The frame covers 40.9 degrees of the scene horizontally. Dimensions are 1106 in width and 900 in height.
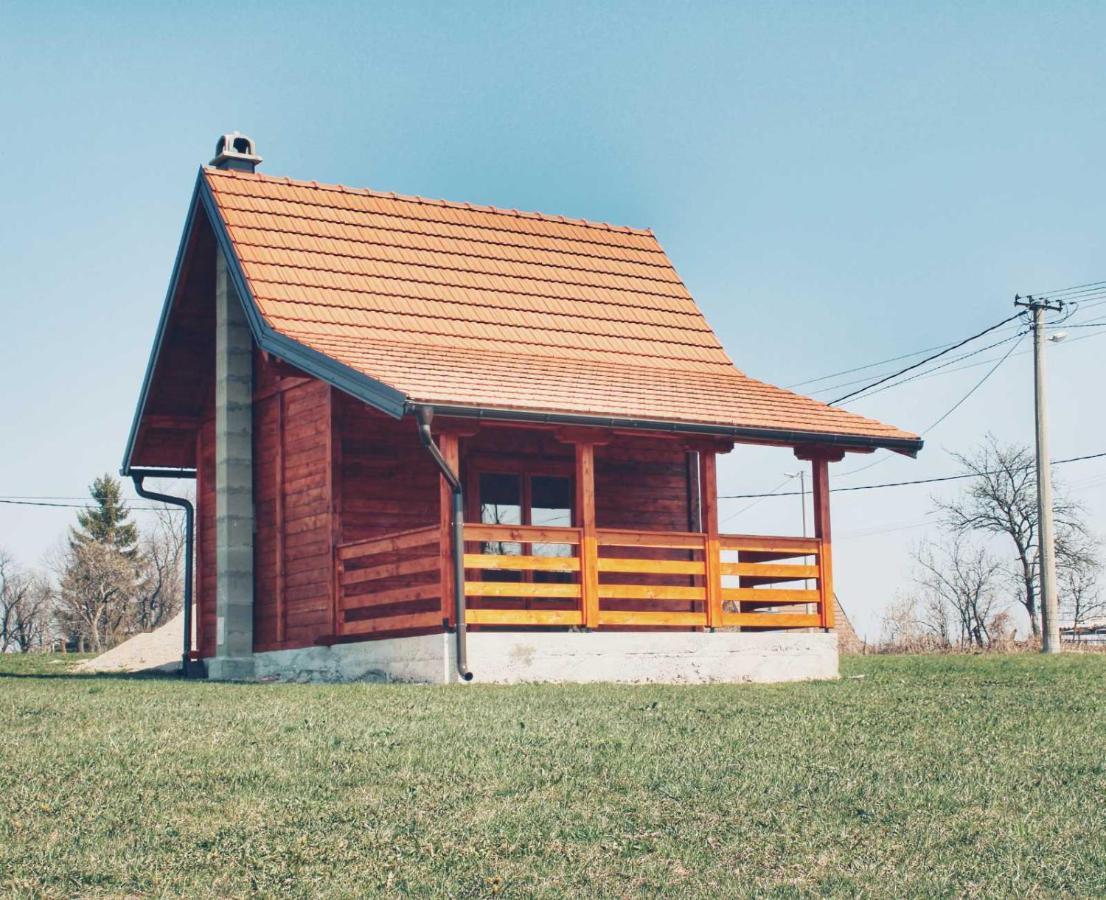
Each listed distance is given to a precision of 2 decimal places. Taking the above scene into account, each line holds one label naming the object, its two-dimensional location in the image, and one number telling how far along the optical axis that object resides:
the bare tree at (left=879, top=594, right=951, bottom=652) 31.16
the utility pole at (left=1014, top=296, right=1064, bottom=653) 28.06
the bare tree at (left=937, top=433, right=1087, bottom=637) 50.44
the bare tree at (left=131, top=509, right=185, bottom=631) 67.12
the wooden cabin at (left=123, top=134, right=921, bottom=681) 16.12
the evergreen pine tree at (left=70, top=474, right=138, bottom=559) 65.69
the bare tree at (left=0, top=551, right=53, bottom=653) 73.00
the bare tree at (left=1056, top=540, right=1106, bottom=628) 50.72
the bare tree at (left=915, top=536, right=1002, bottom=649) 51.84
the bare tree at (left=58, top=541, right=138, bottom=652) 64.06
